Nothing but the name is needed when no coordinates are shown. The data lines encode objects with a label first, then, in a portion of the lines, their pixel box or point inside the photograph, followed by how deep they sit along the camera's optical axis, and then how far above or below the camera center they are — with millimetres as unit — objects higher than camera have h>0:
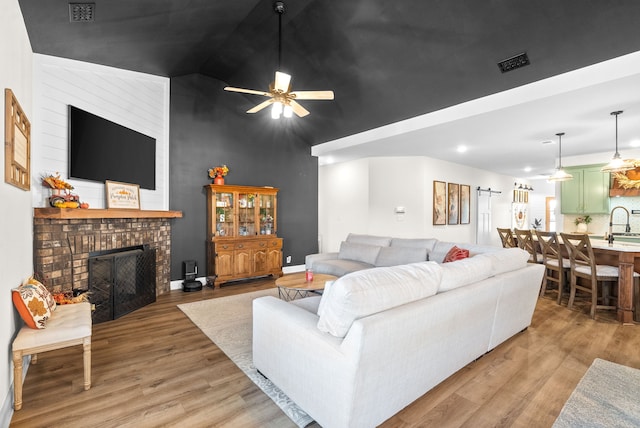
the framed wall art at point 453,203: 7618 +269
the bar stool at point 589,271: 3686 -696
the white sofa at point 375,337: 1572 -736
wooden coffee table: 3348 -807
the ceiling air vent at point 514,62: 3209 +1635
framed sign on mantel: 3942 +236
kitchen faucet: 5598 -185
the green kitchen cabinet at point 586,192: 6203 +481
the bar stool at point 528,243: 4693 -463
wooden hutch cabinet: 5223 -370
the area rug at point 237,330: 2047 -1245
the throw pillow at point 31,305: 2078 -655
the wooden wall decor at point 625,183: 5508 +596
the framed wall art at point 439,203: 7215 +261
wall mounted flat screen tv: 3615 +799
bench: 1956 -854
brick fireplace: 3049 -291
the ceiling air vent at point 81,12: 2706 +1822
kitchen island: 3477 -721
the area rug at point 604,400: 1861 -1248
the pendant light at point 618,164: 4027 +666
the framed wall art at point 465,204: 8031 +268
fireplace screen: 3512 -862
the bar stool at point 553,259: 4156 -643
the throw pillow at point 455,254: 3529 -471
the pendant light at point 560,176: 5195 +643
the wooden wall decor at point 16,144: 1978 +492
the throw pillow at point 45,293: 2347 -627
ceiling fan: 3215 +1299
